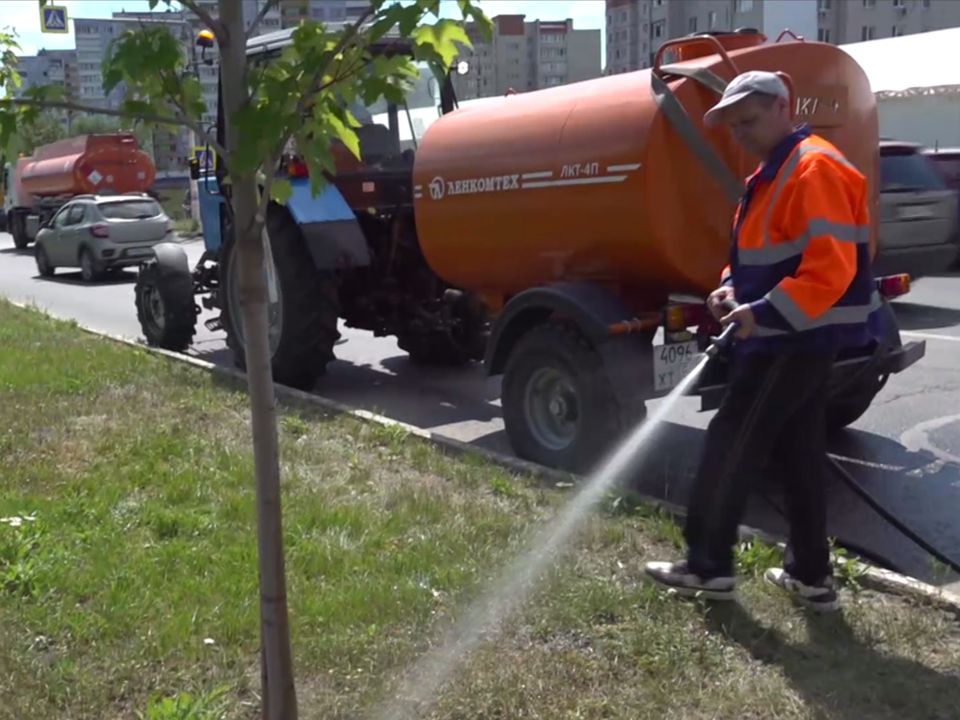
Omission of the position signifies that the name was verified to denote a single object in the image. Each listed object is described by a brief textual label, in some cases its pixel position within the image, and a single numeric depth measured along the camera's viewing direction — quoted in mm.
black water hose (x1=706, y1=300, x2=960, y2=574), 4816
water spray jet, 3729
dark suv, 10328
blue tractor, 8578
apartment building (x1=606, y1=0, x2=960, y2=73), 60969
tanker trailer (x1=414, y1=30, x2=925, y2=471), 5828
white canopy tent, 26797
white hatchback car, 21281
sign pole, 31545
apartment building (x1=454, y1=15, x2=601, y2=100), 97625
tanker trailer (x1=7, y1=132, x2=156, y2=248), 31875
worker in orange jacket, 3906
